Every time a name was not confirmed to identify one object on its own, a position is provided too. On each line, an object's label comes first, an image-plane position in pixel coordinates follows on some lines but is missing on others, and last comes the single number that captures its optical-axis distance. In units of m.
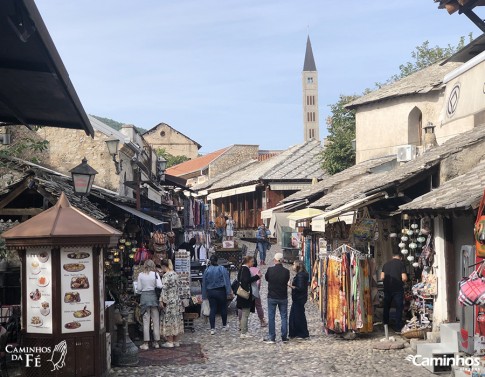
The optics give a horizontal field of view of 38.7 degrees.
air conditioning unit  21.95
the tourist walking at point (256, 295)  15.14
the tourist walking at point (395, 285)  13.98
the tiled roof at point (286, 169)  43.59
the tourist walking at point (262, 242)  30.72
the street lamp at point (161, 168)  28.64
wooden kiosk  9.73
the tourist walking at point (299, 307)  14.19
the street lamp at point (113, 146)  19.14
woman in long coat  13.66
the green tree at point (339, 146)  42.16
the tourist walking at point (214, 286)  15.48
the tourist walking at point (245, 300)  14.62
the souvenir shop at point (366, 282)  13.16
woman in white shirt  13.45
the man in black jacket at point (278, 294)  14.02
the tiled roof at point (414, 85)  27.89
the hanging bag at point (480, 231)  8.39
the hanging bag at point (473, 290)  8.12
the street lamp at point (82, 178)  13.53
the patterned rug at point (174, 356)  12.17
